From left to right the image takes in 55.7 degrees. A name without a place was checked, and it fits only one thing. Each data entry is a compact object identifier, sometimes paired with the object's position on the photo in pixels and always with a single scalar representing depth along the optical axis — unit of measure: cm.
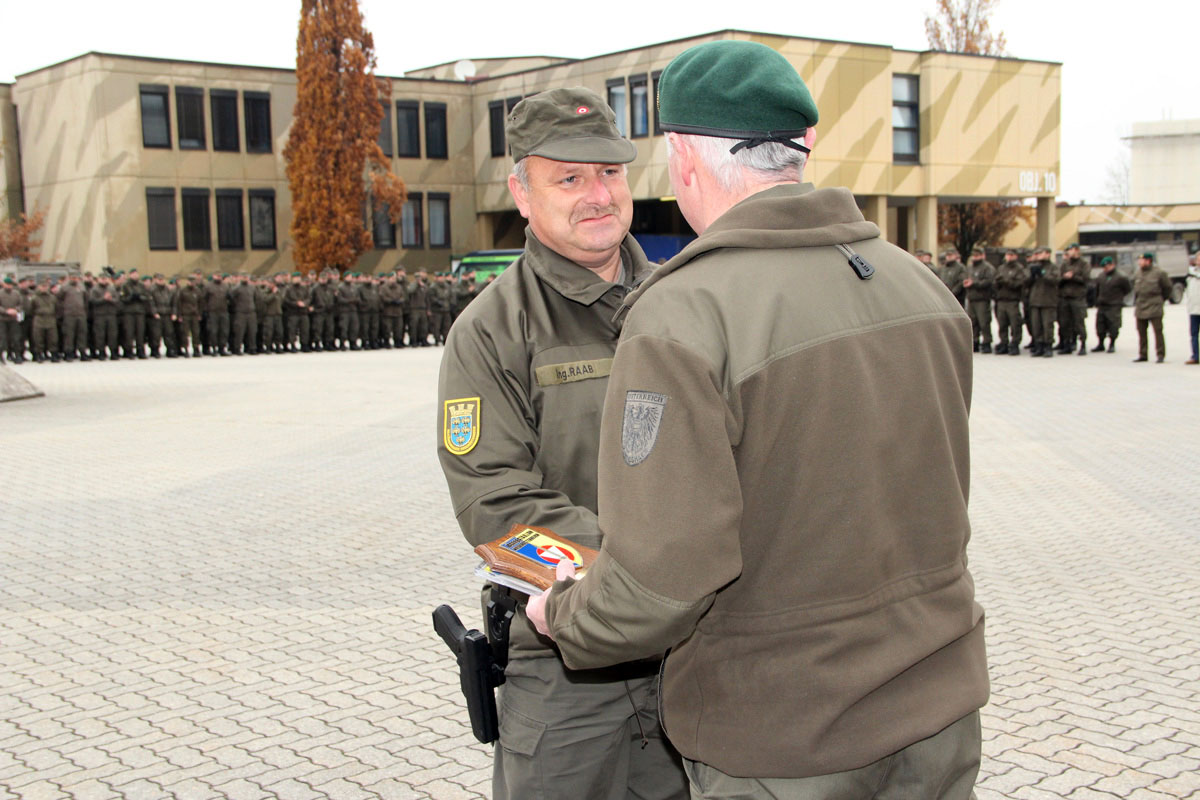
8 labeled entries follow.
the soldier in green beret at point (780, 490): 161
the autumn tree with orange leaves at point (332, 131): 3306
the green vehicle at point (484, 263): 3212
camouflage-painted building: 3250
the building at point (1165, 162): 8325
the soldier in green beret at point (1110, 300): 1888
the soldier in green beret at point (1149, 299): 1705
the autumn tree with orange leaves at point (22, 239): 3362
